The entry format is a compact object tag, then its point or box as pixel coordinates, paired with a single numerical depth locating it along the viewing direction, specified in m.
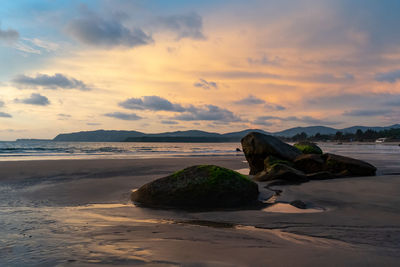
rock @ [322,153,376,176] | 11.35
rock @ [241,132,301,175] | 12.55
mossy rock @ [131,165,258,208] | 6.58
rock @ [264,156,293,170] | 11.74
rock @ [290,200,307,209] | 6.06
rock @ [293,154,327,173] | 11.86
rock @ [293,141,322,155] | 14.88
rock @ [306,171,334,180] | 10.52
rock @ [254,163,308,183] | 10.06
